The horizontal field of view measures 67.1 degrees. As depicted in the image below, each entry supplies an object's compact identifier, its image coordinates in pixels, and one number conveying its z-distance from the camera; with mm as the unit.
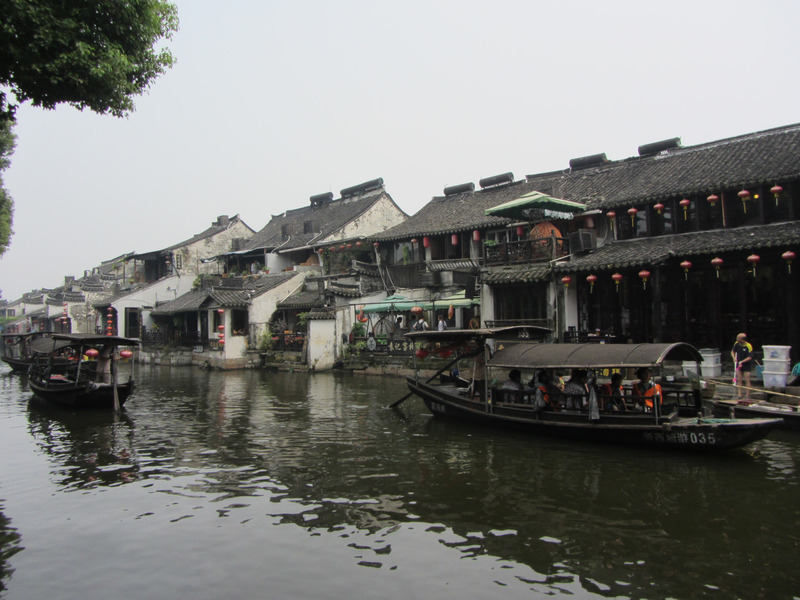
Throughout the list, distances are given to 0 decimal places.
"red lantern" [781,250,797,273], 14883
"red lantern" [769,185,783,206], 16391
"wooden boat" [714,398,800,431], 11555
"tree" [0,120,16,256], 19219
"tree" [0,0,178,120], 7570
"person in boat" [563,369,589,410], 11702
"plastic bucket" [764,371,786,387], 13289
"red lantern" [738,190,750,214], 16656
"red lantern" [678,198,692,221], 18344
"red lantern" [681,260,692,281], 16422
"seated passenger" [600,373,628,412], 11258
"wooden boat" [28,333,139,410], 16406
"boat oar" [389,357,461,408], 16350
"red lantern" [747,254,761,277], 15248
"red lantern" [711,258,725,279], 15857
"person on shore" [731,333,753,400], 13588
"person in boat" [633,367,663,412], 10680
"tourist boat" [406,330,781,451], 10133
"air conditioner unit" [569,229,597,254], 19953
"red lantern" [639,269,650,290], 16719
